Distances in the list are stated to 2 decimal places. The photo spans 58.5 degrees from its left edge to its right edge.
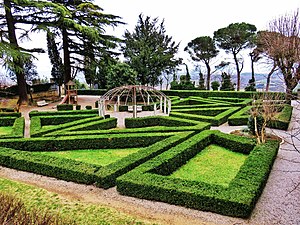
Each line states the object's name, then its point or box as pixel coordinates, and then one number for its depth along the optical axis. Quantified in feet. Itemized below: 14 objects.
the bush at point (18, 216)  10.07
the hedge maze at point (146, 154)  18.67
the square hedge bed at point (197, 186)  17.57
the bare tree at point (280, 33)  56.59
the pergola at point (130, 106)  47.05
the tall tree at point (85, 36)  72.84
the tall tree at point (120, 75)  70.33
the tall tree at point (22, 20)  60.85
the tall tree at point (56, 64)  85.66
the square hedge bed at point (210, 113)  43.77
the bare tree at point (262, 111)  32.86
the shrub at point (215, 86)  94.50
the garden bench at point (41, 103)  69.57
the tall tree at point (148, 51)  86.79
